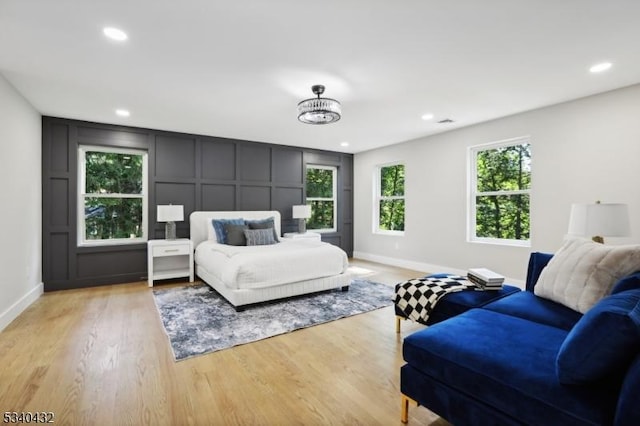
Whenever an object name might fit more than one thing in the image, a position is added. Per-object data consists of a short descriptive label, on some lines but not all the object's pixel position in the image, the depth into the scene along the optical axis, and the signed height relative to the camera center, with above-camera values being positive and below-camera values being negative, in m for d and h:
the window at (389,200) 6.42 +0.28
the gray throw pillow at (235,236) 4.81 -0.36
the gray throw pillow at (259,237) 4.81 -0.38
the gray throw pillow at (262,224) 5.15 -0.19
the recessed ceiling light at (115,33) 2.32 +1.35
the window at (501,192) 4.48 +0.31
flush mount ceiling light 3.27 +1.09
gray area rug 2.81 -1.12
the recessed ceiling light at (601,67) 2.90 +1.37
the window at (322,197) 7.04 +0.35
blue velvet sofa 1.09 -0.65
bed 3.54 -0.71
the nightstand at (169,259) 4.73 -0.76
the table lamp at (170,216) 4.89 -0.06
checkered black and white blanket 2.62 -0.70
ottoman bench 2.46 -0.71
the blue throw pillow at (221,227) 4.93 -0.23
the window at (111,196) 4.81 +0.26
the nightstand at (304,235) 6.03 -0.45
